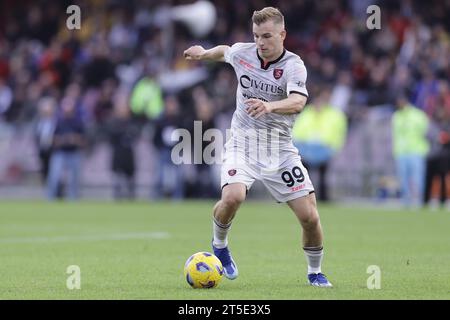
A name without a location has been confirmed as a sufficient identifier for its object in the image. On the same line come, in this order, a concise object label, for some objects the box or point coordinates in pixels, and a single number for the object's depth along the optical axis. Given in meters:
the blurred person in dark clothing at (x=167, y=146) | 25.98
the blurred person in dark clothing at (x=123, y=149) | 26.17
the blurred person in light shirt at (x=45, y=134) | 26.72
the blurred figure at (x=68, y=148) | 25.73
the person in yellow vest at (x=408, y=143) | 23.83
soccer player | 9.55
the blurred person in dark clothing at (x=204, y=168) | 25.38
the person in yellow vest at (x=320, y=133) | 24.69
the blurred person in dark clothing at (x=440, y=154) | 24.55
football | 9.42
